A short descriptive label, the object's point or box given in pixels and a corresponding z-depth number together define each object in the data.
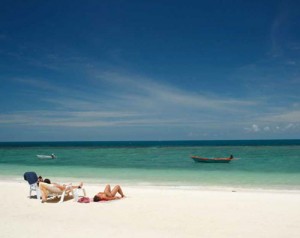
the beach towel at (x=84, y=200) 10.46
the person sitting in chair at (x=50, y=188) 10.87
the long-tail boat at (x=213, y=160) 35.72
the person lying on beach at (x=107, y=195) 10.54
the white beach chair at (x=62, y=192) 10.69
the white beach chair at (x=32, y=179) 11.53
